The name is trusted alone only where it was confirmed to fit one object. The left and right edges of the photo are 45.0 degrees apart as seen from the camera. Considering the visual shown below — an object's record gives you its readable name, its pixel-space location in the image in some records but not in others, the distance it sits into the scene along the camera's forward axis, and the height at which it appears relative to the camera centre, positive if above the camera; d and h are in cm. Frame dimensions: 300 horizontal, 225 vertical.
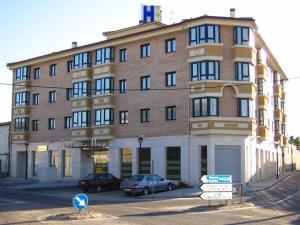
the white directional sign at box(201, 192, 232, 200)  1848 -275
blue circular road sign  1438 -236
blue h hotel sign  3698 +1305
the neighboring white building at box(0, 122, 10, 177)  4460 -58
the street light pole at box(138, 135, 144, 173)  3021 +19
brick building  2977 +349
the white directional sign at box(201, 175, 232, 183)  1879 -192
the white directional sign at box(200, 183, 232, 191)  1858 -231
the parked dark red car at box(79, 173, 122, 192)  2804 -321
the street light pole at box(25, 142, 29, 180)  4044 -166
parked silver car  2497 -298
